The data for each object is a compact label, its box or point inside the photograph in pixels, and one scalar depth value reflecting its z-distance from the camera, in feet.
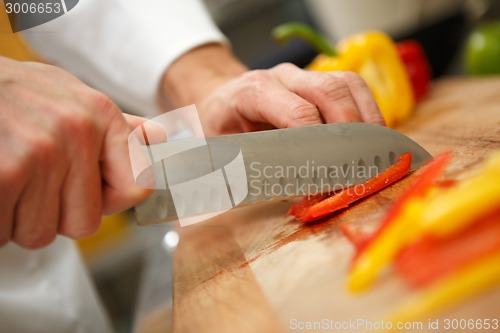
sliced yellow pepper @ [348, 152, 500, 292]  0.79
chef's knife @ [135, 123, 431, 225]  1.14
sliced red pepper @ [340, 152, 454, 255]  0.88
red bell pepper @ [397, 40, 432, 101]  2.22
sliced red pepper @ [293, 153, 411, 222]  1.14
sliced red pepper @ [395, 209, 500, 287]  0.79
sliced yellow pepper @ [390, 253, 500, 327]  0.78
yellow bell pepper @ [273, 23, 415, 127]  1.94
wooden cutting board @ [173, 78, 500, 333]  0.85
